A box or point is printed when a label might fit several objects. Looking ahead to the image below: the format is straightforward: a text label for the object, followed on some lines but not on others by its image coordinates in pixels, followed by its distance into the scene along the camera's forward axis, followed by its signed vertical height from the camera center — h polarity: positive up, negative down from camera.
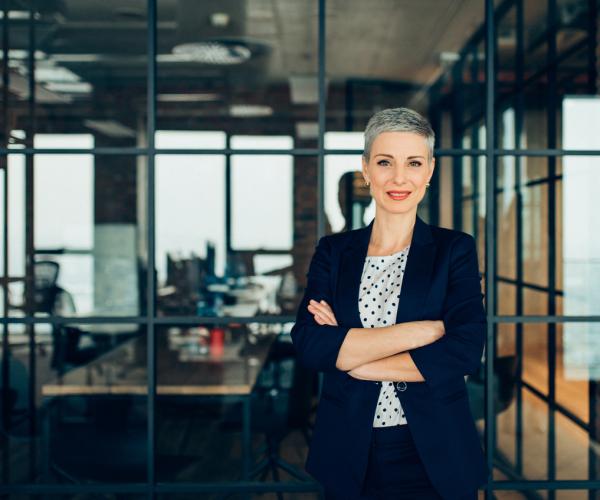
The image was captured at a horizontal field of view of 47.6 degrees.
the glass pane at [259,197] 10.36 +0.83
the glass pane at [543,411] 4.10 -1.15
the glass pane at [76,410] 3.06 -1.03
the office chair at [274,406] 4.35 -1.37
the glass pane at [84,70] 6.50 +2.28
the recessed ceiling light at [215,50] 6.83 +2.11
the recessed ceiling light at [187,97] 10.07 +2.29
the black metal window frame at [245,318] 2.45 -0.22
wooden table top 3.51 -0.69
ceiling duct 6.07 +2.17
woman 1.67 -0.24
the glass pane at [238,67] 6.22 +2.20
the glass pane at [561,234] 4.59 +0.15
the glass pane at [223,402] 3.62 -1.12
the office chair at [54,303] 6.86 -0.54
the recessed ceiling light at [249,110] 10.27 +2.14
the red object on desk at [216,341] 4.16 -0.57
